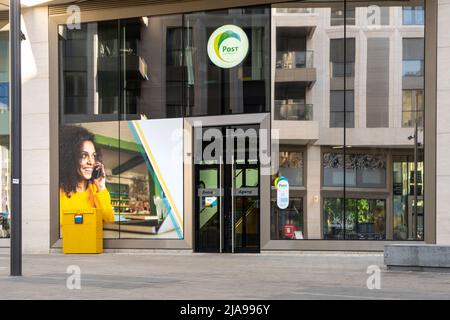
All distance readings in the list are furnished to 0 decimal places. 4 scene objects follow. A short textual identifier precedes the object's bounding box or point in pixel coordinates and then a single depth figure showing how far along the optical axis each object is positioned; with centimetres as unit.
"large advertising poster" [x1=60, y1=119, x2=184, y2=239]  1856
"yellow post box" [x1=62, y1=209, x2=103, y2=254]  1845
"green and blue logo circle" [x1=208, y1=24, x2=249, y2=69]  1830
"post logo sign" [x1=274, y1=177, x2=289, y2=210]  1764
